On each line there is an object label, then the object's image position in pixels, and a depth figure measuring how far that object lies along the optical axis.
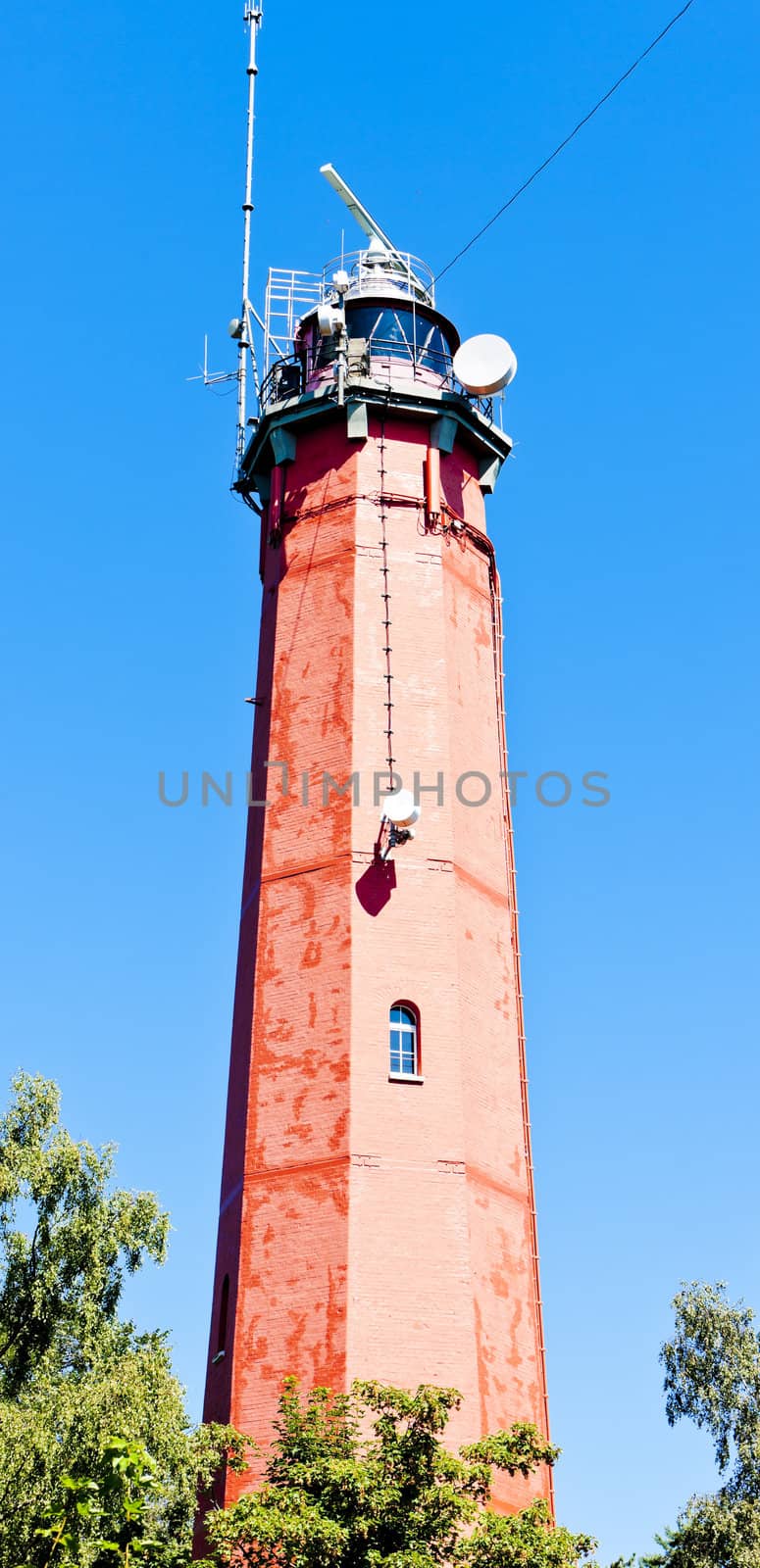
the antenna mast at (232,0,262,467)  35.75
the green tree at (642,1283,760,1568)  36.41
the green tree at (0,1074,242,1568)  30.56
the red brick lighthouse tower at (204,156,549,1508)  26.94
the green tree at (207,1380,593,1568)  21.73
